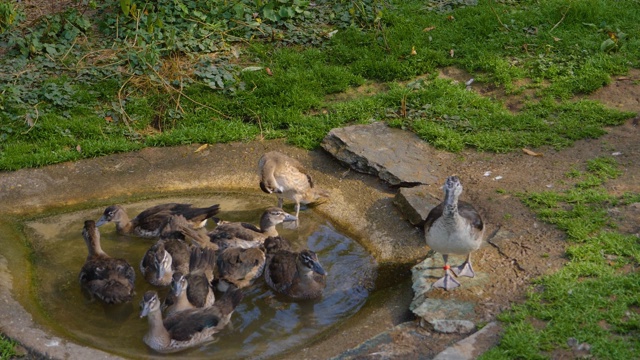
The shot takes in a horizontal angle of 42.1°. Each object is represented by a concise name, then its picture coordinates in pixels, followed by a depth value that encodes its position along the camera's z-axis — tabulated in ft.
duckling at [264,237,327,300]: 26.63
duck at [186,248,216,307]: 26.18
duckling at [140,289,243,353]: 23.94
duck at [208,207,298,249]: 29.60
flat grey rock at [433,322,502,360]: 21.30
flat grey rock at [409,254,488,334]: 23.07
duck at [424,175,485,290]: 24.53
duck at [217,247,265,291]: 27.55
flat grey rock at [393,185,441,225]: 29.25
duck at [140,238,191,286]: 27.34
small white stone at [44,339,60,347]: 23.04
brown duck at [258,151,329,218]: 31.14
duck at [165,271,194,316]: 25.21
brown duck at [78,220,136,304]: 26.18
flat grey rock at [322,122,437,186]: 32.37
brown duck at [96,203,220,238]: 30.25
